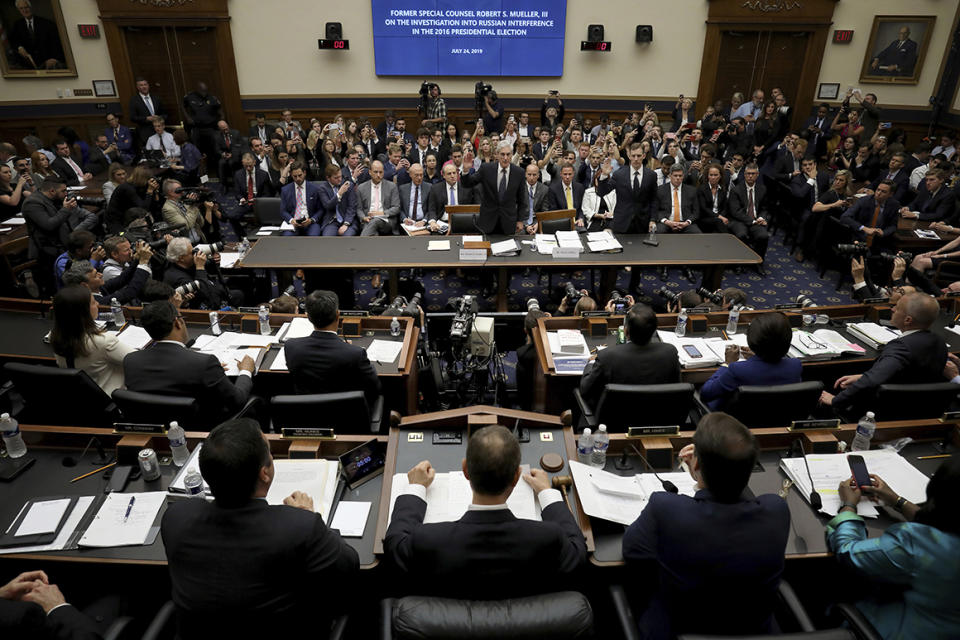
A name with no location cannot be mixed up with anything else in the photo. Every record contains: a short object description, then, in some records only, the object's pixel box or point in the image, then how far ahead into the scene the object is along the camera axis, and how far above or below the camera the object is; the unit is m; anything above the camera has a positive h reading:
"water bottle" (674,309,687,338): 4.27 -1.62
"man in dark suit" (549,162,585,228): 7.16 -1.26
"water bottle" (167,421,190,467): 2.75 -1.60
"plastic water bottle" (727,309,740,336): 4.30 -1.60
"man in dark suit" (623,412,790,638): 1.88 -1.37
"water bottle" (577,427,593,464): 2.77 -1.60
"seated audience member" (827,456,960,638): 1.81 -1.45
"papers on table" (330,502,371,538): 2.43 -1.72
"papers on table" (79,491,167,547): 2.38 -1.72
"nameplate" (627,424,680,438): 2.85 -1.57
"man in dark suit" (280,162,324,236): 7.10 -1.41
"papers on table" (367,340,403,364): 4.04 -1.75
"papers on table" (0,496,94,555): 2.34 -1.73
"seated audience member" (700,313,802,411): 3.14 -1.43
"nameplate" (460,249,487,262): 5.91 -1.61
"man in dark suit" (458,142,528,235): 6.63 -1.16
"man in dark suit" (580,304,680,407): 3.37 -1.48
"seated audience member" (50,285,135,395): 3.38 -1.44
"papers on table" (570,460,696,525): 2.45 -1.65
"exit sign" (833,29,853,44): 11.69 +0.95
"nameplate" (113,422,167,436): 2.84 -1.57
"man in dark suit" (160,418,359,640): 1.79 -1.37
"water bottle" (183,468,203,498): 2.58 -1.65
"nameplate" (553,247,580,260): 5.96 -1.59
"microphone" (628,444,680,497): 2.48 -1.59
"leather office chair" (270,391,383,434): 3.00 -1.59
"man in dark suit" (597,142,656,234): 6.80 -1.17
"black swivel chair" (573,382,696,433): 3.17 -1.64
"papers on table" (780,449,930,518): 2.60 -1.66
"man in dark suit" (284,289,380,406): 3.43 -1.49
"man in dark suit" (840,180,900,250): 6.86 -1.44
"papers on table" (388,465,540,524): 2.38 -1.62
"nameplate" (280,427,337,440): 2.83 -1.58
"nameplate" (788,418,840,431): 2.94 -1.58
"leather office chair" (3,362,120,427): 3.20 -1.67
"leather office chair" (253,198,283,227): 7.32 -1.51
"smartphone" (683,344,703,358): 4.01 -1.70
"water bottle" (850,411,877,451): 2.83 -1.56
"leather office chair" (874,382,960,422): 3.14 -1.57
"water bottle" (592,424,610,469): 2.75 -1.58
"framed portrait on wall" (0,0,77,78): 10.55 +0.65
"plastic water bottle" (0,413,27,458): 2.75 -1.58
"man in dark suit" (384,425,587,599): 1.86 -1.38
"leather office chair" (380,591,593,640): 1.63 -1.40
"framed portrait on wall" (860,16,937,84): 11.45 +0.71
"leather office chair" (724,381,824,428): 3.10 -1.58
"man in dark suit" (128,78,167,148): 11.04 -0.52
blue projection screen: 11.48 +0.85
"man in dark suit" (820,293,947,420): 3.36 -1.46
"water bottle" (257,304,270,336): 4.30 -1.63
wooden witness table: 5.83 -1.64
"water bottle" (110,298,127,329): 4.37 -1.61
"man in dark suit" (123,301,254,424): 3.14 -1.43
